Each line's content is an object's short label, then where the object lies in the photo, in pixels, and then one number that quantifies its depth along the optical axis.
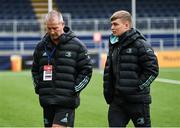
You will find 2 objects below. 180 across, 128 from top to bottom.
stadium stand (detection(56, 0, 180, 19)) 54.12
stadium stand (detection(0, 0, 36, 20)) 52.75
